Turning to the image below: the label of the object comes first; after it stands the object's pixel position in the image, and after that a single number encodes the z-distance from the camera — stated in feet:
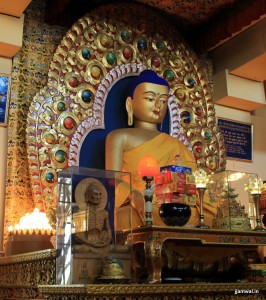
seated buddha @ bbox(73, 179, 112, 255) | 8.97
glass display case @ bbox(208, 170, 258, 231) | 10.71
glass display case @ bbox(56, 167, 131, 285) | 8.78
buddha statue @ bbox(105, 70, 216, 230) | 13.16
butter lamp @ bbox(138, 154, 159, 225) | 9.74
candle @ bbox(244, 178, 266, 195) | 11.11
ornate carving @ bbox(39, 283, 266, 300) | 7.99
